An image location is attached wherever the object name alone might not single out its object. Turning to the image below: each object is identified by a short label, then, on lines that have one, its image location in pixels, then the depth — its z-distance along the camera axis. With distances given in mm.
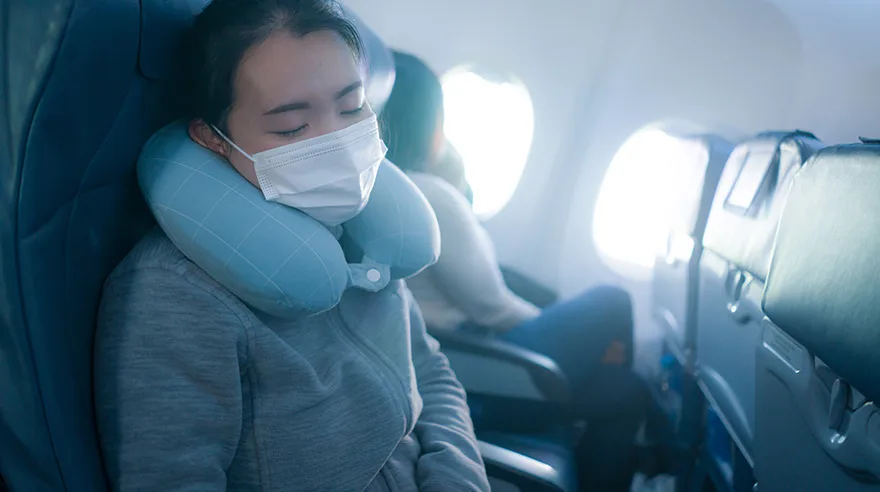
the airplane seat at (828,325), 680
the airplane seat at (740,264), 1204
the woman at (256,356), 773
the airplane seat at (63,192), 619
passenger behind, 1835
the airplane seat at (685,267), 1719
